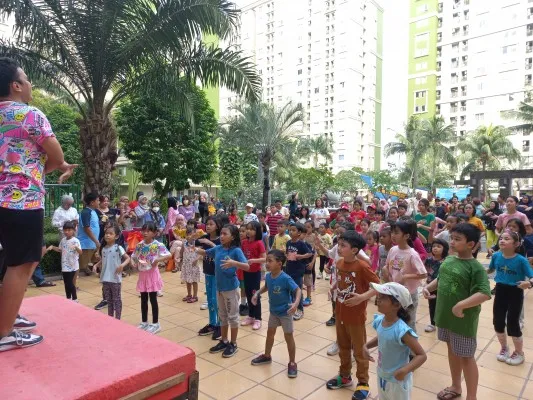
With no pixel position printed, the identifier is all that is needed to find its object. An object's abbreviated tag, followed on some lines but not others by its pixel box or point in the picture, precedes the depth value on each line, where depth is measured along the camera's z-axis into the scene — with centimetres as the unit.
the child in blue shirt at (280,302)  379
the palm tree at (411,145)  3180
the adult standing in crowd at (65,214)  696
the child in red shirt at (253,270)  514
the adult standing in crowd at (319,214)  1005
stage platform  168
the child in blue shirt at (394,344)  257
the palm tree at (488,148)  3228
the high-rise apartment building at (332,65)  5475
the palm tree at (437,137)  3083
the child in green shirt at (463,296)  309
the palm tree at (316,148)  4081
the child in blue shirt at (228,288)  428
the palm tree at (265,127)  1811
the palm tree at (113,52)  771
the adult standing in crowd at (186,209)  1051
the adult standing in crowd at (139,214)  882
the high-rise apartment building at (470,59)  4722
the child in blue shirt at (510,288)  384
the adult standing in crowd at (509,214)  667
